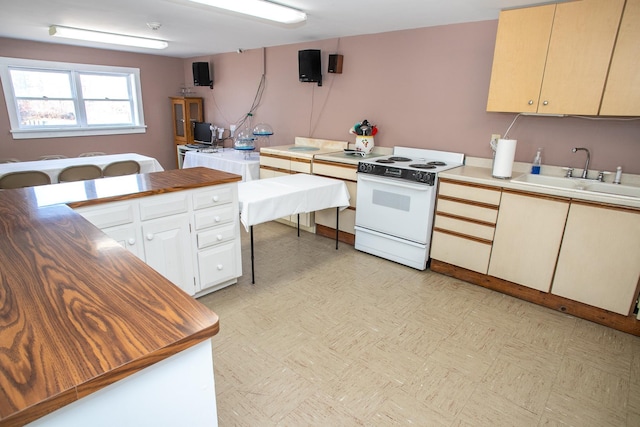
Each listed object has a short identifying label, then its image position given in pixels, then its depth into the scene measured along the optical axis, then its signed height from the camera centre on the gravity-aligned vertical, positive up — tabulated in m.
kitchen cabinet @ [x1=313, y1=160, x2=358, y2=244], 3.78 -0.78
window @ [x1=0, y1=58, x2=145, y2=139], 5.05 +0.19
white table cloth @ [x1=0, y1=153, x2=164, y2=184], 3.70 -0.58
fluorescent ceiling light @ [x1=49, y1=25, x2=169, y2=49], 4.05 +0.89
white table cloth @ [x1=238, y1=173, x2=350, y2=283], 2.83 -0.66
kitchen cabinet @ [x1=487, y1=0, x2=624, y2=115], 2.42 +0.50
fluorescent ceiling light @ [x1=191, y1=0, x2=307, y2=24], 2.77 +0.85
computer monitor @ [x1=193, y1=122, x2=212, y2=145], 6.05 -0.29
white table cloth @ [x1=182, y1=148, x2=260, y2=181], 4.61 -0.60
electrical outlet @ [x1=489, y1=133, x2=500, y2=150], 3.24 -0.13
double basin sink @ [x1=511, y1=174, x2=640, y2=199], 2.61 -0.43
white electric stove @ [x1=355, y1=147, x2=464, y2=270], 3.19 -0.75
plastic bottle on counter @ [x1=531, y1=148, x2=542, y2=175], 3.06 -0.30
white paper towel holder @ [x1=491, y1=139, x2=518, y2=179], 2.89 -0.25
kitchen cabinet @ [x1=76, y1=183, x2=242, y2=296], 2.24 -0.79
